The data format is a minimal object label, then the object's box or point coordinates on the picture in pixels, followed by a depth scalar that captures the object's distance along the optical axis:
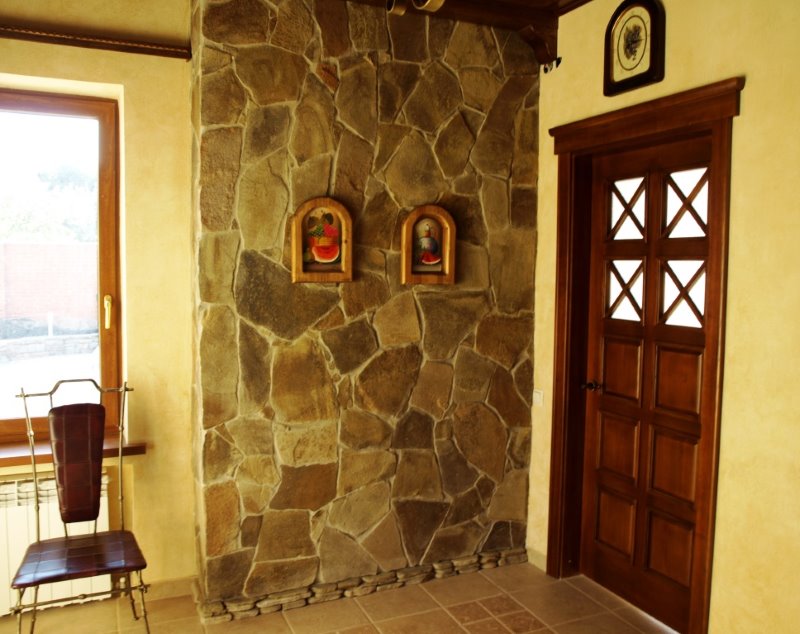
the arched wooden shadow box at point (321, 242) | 3.22
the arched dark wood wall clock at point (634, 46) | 2.96
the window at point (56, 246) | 3.29
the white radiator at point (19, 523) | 3.10
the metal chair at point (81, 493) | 2.78
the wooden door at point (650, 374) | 3.00
